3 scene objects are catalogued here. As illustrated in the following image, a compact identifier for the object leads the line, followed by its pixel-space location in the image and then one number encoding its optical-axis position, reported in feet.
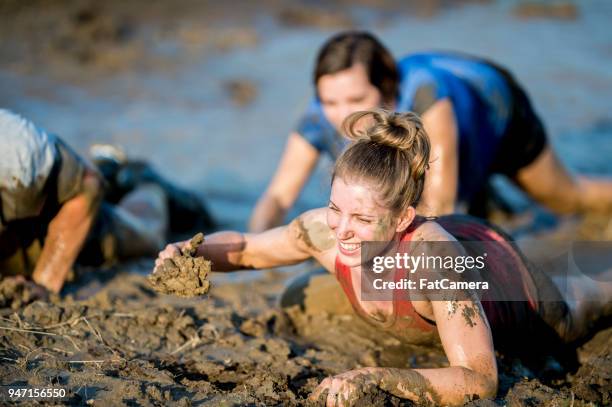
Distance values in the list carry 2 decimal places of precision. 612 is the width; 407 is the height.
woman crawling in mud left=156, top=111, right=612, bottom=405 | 16.52
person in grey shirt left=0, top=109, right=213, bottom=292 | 21.99
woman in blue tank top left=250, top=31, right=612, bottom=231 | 27.40
